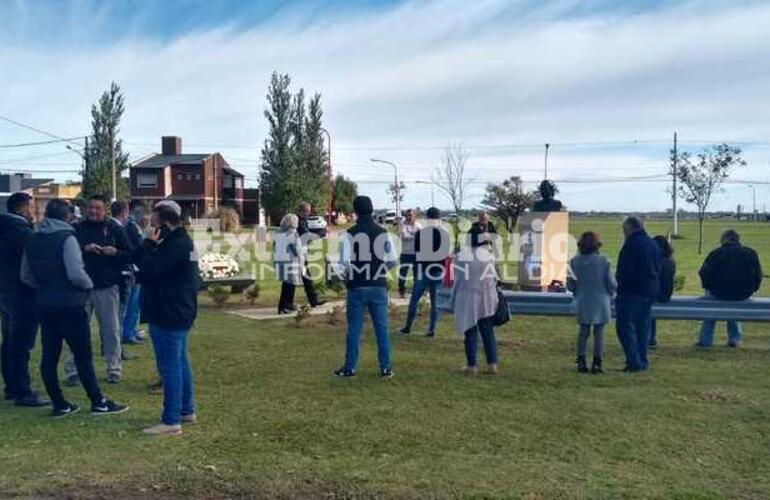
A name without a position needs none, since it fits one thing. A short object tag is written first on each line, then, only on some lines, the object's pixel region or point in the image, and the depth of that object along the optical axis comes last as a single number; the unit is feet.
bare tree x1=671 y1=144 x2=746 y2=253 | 112.57
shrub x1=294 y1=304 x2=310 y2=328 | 37.96
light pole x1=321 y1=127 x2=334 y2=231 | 172.97
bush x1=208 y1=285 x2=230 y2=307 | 46.80
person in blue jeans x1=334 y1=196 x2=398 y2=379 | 26.43
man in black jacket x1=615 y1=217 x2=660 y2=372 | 28.17
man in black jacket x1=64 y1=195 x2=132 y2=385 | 24.45
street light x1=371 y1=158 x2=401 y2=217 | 201.07
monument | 45.83
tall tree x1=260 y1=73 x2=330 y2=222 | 193.88
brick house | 238.27
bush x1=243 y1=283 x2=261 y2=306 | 47.98
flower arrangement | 48.85
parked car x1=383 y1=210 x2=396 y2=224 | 229.70
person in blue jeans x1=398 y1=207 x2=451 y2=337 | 36.06
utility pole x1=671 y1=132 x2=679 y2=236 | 119.24
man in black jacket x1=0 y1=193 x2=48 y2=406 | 23.24
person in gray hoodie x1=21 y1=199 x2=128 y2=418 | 21.27
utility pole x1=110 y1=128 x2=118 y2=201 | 175.56
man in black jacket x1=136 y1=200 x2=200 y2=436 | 19.74
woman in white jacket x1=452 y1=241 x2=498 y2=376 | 27.27
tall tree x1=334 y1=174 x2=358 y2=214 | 262.06
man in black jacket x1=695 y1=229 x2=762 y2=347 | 33.53
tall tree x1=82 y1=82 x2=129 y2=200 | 177.47
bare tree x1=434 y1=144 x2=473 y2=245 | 91.91
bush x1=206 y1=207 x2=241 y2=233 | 169.54
